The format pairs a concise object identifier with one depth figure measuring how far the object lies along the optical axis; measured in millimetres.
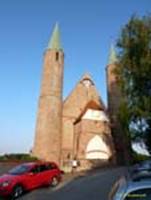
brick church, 19633
